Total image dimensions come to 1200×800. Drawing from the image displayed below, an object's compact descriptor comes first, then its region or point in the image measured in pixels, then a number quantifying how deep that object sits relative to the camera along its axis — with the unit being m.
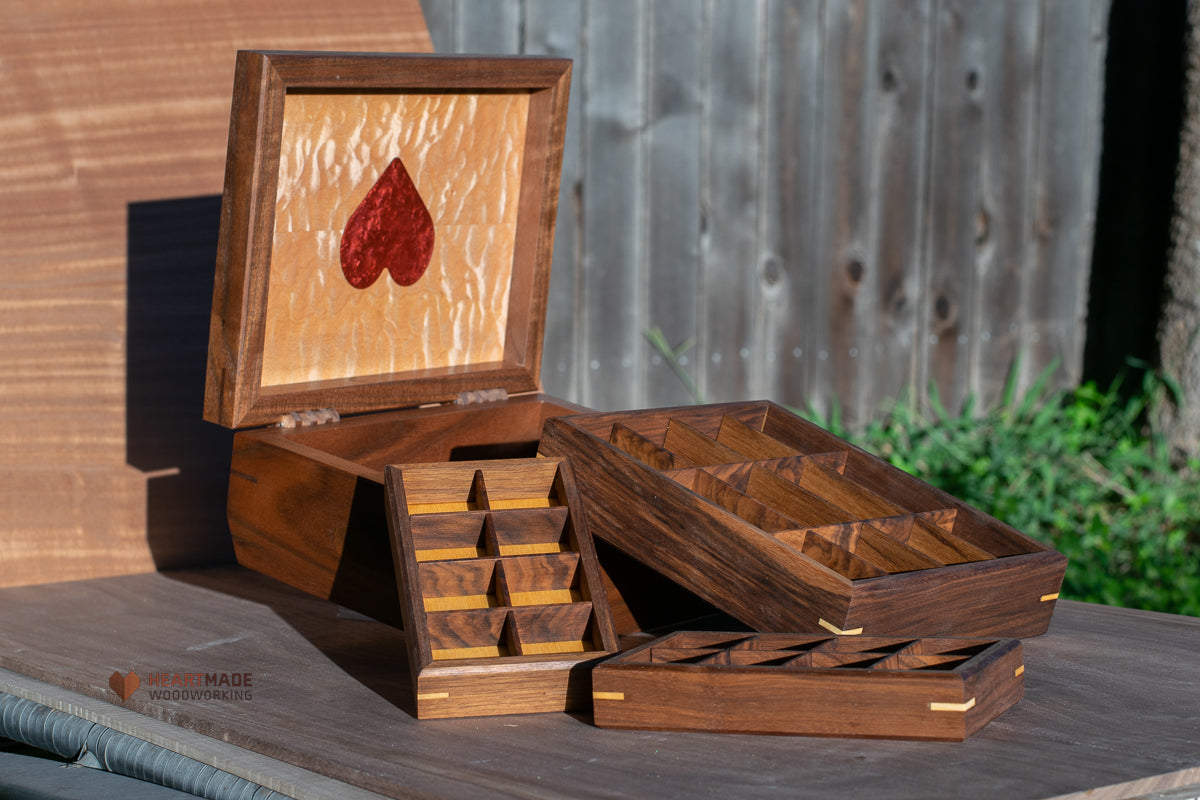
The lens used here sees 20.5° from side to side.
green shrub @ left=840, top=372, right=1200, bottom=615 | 3.45
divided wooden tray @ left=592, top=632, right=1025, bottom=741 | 2.24
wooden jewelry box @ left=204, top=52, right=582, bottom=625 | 2.44
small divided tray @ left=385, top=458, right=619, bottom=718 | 2.29
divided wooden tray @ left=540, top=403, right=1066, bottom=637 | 2.32
